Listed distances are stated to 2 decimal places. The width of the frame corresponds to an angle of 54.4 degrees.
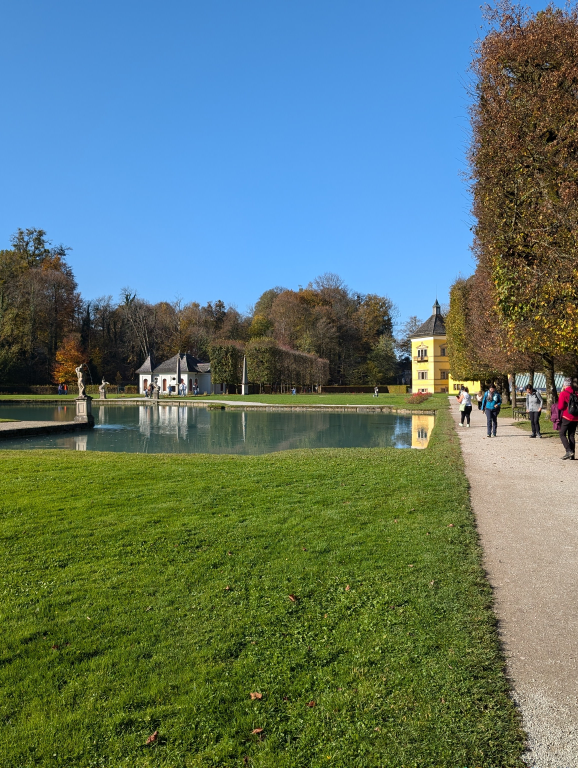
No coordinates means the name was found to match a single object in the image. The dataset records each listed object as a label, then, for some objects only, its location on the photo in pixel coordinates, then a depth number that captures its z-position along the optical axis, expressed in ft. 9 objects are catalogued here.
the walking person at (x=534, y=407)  50.37
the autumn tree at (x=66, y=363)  189.67
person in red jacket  37.01
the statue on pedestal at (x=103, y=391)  151.64
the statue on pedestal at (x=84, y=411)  77.52
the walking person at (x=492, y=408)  54.90
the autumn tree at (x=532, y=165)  33.94
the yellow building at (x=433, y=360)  190.90
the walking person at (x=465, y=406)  66.69
